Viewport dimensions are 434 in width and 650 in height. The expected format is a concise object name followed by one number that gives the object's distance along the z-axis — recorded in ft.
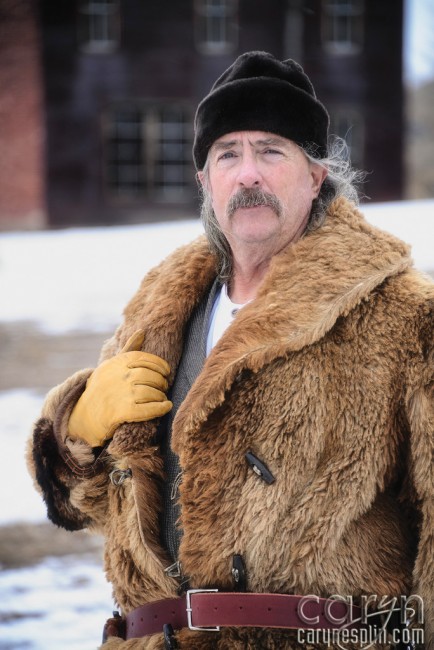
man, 10.93
